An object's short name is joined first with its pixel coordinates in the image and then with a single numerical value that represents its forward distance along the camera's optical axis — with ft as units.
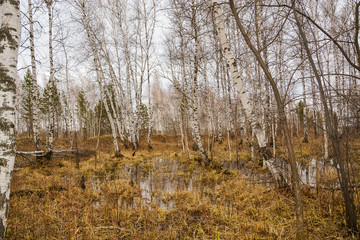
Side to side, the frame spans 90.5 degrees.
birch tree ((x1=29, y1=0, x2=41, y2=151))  25.72
